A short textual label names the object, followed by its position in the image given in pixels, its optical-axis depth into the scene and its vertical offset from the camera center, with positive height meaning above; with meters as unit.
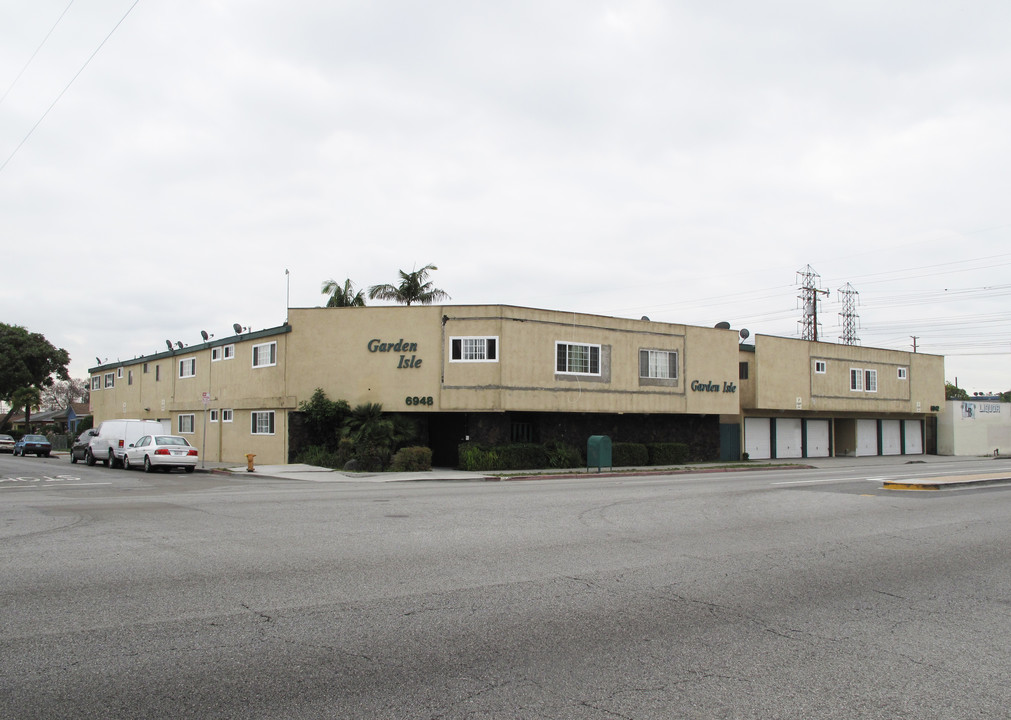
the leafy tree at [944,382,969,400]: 89.89 +2.79
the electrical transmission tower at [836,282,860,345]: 72.12 +8.28
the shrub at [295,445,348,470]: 29.62 -1.75
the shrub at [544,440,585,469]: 31.33 -1.65
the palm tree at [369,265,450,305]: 46.16 +7.05
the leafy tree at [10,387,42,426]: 71.69 +1.11
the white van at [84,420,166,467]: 31.80 -1.03
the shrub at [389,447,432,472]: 28.72 -1.74
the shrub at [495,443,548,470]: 30.30 -1.68
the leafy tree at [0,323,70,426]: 62.09 +3.99
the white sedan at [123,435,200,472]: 28.03 -1.50
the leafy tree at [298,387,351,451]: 30.73 -0.23
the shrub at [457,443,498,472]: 29.83 -1.73
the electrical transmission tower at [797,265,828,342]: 60.53 +8.61
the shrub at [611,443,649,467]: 33.34 -1.74
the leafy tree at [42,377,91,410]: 115.81 +2.43
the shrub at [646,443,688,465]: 34.88 -1.75
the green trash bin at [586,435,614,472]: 29.28 -1.42
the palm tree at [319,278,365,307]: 46.22 +6.92
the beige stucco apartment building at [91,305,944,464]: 30.86 +1.42
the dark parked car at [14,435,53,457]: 47.06 -2.12
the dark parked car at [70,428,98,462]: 35.63 -1.62
